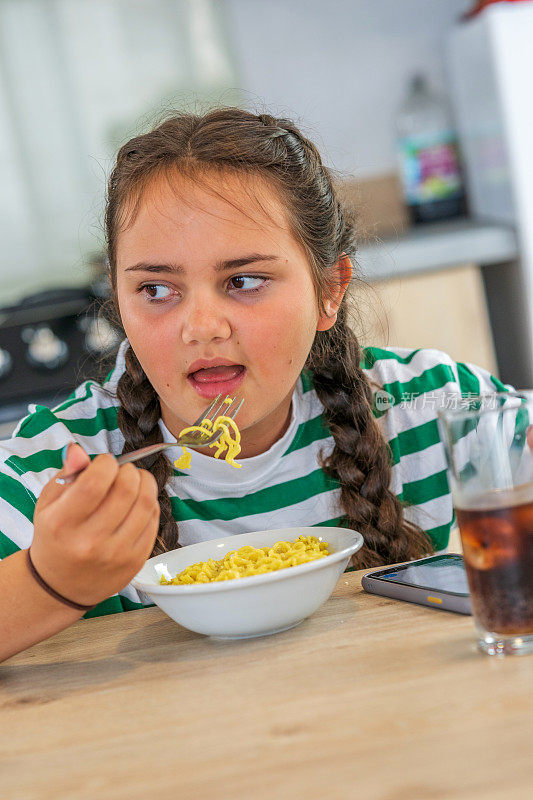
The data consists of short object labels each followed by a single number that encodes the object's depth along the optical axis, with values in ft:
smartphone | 2.54
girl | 3.45
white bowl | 2.43
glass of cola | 2.13
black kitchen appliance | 8.42
